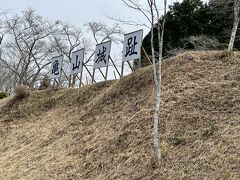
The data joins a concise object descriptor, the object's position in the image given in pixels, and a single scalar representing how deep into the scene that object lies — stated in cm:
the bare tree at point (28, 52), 3688
